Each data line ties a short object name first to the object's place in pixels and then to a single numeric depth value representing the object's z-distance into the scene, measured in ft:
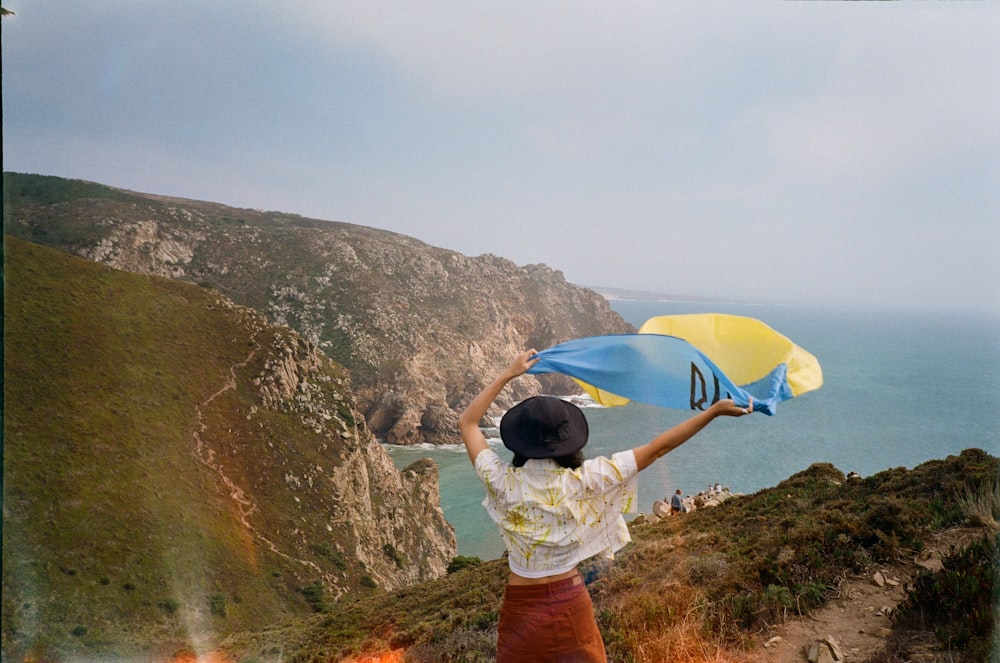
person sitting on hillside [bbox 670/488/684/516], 50.35
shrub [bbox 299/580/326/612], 69.07
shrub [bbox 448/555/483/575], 82.00
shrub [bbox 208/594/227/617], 56.39
